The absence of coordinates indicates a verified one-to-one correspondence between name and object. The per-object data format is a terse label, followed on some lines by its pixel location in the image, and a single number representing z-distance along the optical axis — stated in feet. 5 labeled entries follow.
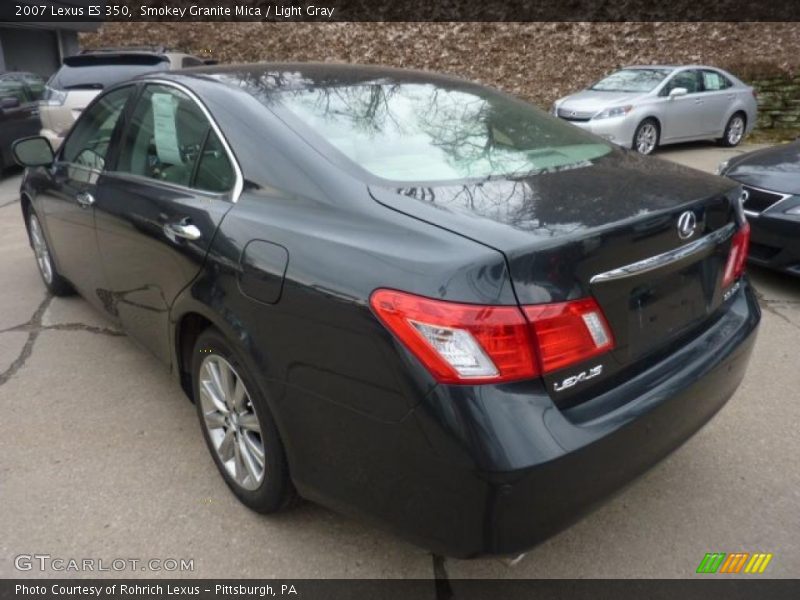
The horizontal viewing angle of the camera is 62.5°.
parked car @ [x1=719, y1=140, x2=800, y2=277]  14.38
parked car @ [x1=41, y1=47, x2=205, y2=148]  28.35
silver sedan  32.27
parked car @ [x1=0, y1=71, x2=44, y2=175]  31.40
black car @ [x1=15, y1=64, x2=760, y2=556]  5.44
